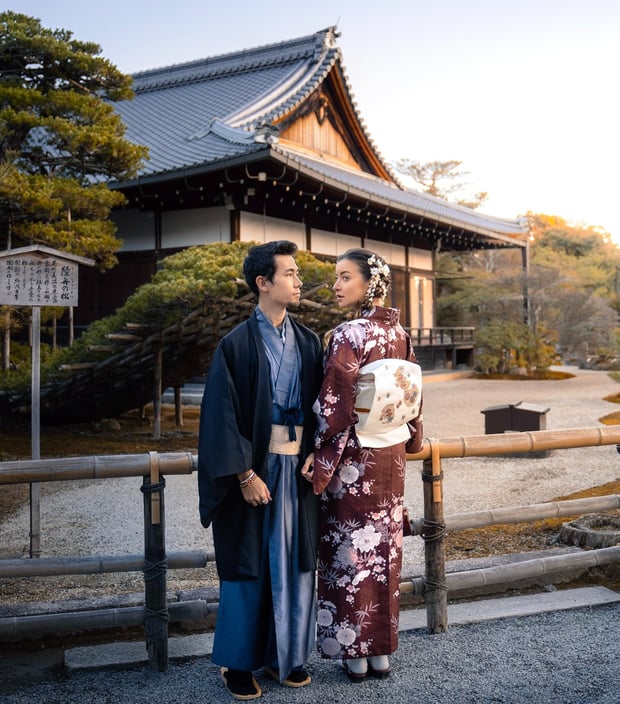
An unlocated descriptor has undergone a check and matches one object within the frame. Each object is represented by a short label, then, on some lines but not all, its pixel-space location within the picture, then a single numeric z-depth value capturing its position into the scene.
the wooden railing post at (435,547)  3.02
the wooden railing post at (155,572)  2.70
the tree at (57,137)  8.09
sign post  5.55
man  2.46
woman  2.55
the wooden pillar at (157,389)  8.45
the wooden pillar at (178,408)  9.80
